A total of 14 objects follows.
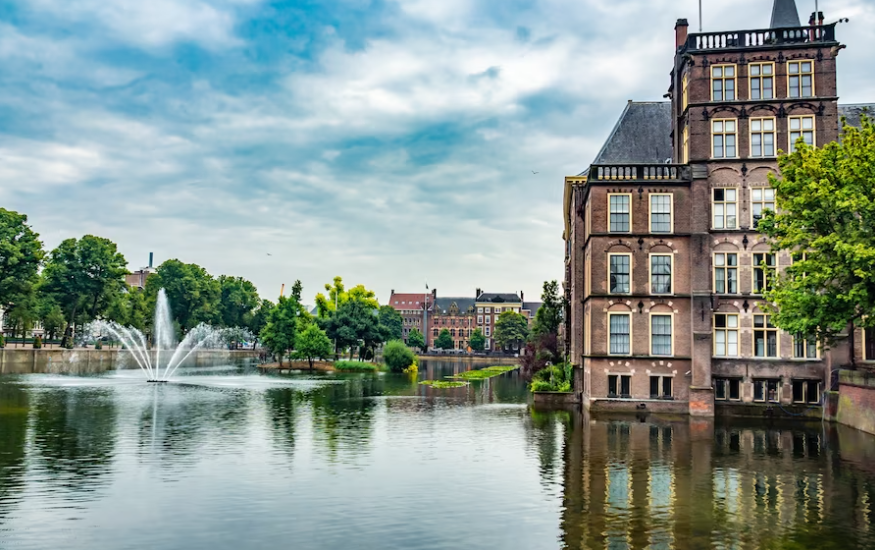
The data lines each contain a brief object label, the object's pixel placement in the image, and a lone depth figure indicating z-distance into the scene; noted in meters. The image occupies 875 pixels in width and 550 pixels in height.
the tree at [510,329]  167.88
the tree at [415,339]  181.75
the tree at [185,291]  127.06
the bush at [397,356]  101.31
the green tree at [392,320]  193.12
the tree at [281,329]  104.69
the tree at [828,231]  29.77
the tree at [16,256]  83.21
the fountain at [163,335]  106.88
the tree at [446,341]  198.88
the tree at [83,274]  99.19
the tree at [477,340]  192.00
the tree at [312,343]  99.06
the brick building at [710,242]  41.16
